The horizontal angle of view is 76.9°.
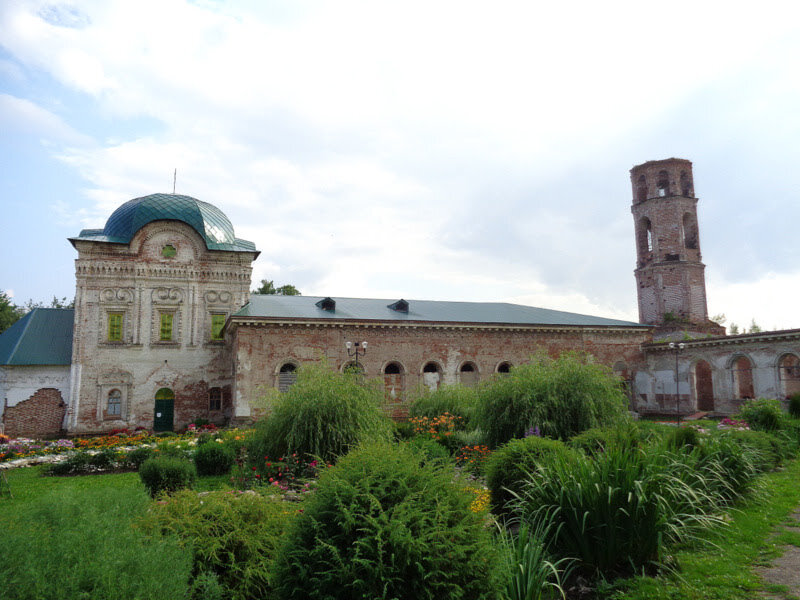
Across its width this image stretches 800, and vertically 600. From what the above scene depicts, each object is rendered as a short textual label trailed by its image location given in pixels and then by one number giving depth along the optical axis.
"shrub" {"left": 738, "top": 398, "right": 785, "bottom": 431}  14.12
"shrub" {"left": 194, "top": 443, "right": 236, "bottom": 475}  12.69
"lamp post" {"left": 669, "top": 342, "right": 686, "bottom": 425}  23.41
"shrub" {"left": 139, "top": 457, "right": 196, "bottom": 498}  9.17
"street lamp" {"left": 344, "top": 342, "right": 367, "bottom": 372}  23.28
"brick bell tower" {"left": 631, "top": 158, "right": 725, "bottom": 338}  31.66
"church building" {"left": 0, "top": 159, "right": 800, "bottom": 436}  22.89
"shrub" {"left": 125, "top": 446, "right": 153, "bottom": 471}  13.47
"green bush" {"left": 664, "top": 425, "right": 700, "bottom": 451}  9.51
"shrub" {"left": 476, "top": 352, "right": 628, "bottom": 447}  11.81
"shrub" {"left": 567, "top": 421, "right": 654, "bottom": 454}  7.98
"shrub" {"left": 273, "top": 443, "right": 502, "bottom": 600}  3.69
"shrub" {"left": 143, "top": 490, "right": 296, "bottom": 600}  4.85
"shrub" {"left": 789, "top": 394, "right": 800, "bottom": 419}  17.56
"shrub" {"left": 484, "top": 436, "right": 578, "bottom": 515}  7.62
